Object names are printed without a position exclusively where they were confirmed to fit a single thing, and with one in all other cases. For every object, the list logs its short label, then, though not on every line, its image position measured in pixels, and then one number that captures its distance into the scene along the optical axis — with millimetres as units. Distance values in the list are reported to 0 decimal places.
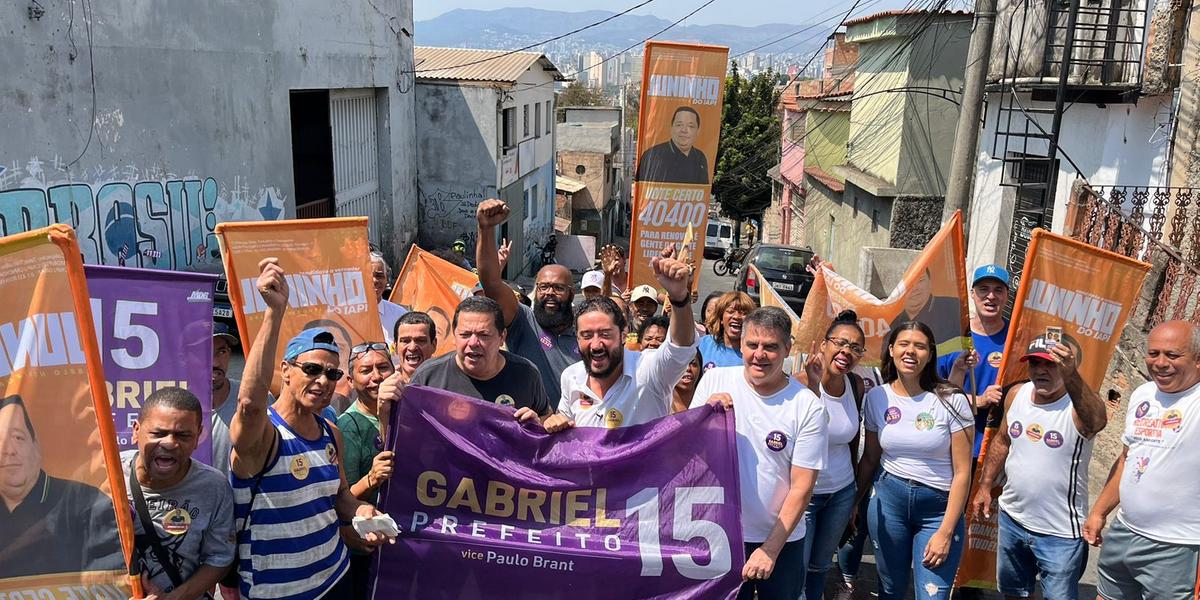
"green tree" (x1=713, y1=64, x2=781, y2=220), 37281
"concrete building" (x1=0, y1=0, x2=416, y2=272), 10727
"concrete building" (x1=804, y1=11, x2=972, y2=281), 19125
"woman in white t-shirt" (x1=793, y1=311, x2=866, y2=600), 4586
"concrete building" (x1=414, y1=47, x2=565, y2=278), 23734
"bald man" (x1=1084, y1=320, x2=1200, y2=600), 4035
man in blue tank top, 3318
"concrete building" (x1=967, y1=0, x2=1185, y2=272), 10633
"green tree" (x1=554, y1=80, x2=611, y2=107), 77500
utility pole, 9695
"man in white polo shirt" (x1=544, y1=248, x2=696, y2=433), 4035
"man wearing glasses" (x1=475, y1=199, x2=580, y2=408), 5277
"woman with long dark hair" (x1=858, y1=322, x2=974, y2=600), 4477
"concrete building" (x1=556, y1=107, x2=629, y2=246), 44156
